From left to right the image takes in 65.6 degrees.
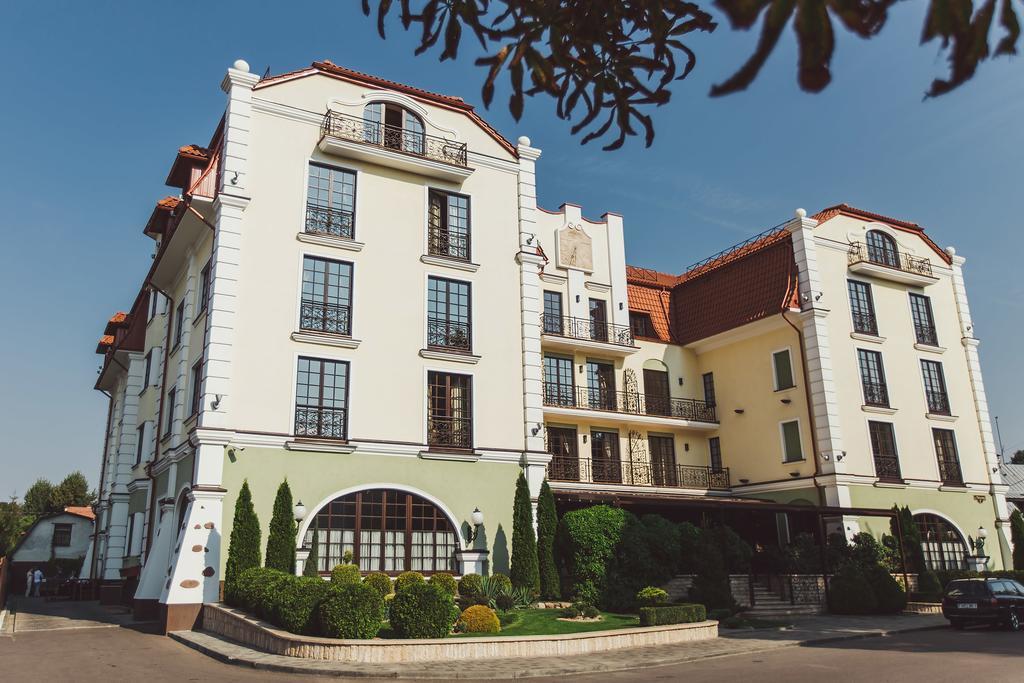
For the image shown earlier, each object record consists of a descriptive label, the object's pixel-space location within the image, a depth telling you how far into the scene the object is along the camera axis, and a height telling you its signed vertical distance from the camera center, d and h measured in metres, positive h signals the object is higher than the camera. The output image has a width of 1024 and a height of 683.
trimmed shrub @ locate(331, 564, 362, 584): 17.73 -0.01
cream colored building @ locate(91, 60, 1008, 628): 20.75 +6.78
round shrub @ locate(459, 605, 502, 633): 16.41 -1.02
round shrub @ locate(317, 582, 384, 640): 14.35 -0.68
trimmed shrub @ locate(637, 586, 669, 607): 19.52 -0.72
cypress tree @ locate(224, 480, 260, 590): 18.62 +0.80
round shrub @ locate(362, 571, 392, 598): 18.11 -0.21
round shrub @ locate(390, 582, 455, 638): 14.97 -0.74
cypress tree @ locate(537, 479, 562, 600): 21.70 +0.66
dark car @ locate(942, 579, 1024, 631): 20.28 -1.14
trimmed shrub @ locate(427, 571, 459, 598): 19.45 -0.24
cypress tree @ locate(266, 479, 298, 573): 18.86 +0.91
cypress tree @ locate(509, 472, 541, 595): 21.41 +0.55
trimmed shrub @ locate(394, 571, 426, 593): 15.64 -0.17
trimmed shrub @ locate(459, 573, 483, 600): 19.73 -0.38
